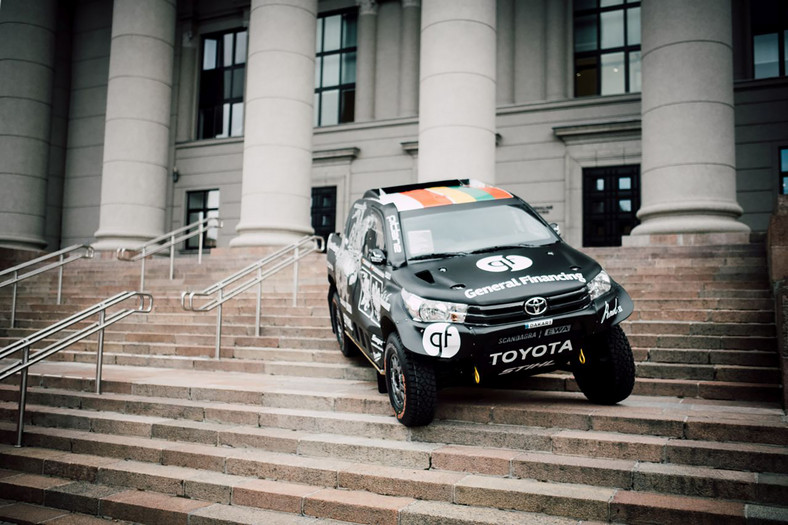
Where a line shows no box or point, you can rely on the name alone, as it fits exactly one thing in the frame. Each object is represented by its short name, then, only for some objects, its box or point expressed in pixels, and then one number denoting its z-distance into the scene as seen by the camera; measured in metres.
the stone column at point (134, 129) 18.48
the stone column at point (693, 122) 12.50
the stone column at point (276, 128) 16.22
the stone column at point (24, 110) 21.09
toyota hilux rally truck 5.55
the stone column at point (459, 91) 13.81
